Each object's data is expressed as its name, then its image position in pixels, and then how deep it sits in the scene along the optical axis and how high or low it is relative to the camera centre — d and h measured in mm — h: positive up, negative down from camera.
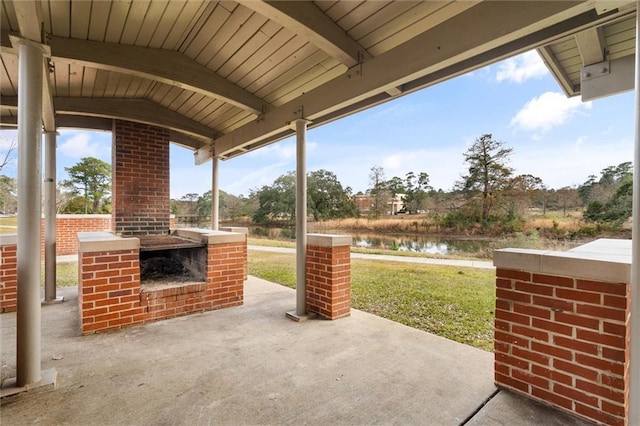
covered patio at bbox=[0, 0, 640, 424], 1854 +1073
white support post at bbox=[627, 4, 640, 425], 1430 -408
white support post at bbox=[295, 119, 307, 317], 3580 -56
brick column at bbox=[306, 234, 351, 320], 3492 -778
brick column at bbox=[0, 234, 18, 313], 3754 -831
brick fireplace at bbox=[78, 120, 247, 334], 3127 -593
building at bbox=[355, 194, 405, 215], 16609 +388
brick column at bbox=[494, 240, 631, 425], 1644 -722
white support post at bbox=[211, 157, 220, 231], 5547 +330
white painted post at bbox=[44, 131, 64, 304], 4016 -103
